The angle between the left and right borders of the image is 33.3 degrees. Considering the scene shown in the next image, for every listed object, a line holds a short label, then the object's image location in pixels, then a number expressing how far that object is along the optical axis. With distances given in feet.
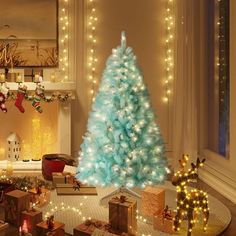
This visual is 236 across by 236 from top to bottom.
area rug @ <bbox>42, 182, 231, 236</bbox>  8.63
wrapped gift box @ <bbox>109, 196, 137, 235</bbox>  7.89
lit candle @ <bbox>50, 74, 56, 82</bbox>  14.44
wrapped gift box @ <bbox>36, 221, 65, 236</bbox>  7.39
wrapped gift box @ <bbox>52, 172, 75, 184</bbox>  11.25
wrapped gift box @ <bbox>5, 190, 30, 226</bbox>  8.53
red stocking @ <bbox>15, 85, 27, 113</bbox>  13.83
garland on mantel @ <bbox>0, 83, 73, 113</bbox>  13.65
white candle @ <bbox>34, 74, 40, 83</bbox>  13.71
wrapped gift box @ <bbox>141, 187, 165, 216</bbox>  8.86
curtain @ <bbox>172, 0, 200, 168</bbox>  14.12
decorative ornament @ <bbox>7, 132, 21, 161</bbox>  14.87
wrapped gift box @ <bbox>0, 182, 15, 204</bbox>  9.63
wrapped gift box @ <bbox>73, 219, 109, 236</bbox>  7.46
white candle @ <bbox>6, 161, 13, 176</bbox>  12.66
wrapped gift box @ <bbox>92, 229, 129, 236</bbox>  7.32
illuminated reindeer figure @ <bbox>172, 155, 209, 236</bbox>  7.96
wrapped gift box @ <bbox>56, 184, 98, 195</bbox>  10.96
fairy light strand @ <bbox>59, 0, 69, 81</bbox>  14.87
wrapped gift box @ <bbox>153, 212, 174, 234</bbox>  8.37
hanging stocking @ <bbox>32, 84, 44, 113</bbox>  13.92
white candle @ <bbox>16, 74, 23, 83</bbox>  13.76
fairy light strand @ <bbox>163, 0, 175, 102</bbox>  15.29
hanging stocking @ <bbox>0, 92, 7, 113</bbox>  13.38
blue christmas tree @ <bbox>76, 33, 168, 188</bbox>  10.77
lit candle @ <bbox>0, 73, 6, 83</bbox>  13.55
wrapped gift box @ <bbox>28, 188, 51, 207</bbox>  9.85
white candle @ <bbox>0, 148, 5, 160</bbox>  15.21
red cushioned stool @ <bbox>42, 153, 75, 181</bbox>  12.55
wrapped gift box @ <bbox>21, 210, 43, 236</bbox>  8.09
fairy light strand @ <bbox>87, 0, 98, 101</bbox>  15.01
